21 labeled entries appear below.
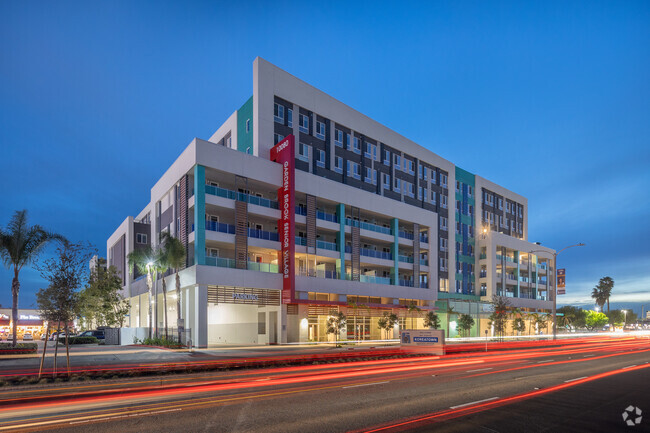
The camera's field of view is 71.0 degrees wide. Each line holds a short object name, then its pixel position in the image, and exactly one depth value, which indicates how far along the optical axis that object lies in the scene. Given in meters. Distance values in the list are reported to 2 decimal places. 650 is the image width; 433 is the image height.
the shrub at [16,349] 31.84
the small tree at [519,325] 70.50
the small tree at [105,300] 58.89
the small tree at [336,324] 46.62
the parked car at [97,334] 54.03
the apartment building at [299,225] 42.00
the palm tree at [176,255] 39.66
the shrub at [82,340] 47.01
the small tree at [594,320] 141.00
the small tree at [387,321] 53.03
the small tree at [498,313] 57.48
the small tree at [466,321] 62.50
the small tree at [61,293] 19.67
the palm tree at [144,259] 43.88
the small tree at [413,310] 57.53
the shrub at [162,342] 38.72
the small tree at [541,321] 83.06
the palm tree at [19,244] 33.81
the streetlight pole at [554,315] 54.95
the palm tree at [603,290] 166.38
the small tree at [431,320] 58.66
